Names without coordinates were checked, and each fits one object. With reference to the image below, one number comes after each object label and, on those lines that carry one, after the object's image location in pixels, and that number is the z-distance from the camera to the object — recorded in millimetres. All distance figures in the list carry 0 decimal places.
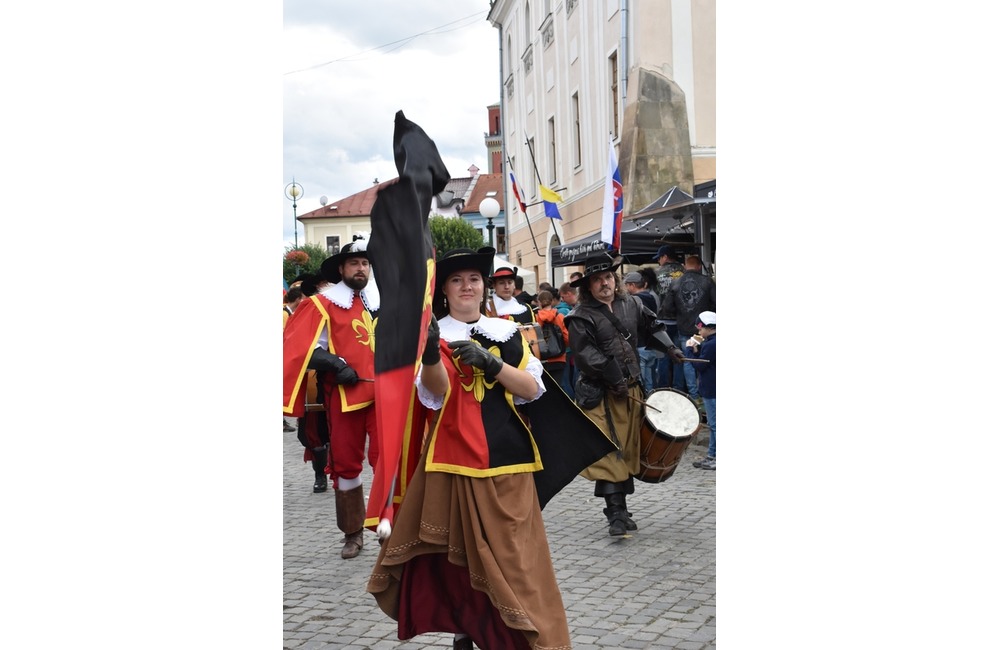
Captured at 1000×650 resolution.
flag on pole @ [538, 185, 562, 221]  17234
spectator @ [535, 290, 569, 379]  9969
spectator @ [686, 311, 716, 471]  8430
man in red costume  6027
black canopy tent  11125
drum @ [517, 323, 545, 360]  9328
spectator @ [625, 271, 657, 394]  10222
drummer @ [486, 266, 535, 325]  10008
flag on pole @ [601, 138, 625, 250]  10328
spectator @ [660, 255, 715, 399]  9578
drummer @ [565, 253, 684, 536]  6285
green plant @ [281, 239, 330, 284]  12031
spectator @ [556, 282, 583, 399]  11508
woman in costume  3641
